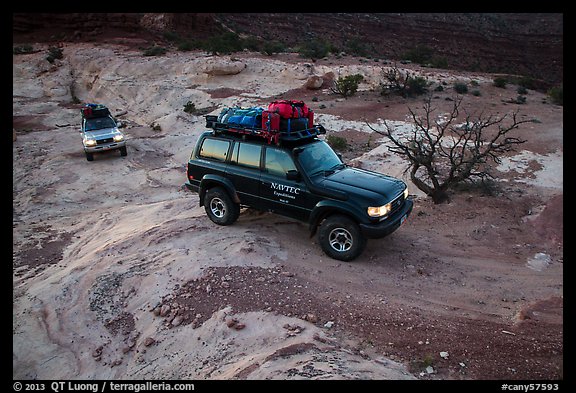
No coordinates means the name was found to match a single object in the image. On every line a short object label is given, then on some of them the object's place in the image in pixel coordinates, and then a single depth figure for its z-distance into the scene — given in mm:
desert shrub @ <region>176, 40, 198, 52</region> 30020
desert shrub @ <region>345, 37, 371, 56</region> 32638
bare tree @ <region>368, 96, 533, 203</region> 8844
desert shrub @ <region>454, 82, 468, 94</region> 20250
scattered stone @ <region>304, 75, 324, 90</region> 22672
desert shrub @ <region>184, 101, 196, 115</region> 20328
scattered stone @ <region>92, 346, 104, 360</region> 5230
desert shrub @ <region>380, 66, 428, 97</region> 20516
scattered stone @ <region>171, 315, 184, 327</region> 5389
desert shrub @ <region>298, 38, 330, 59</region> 27547
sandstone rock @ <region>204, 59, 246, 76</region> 24308
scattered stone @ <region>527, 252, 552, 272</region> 6656
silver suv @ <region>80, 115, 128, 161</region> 14805
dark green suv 6379
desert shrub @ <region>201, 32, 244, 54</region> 29234
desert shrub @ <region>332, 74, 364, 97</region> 21078
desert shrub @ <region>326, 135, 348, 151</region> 13798
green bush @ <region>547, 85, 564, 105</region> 19359
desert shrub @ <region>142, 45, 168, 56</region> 28250
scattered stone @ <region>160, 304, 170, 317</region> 5609
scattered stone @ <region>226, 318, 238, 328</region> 5145
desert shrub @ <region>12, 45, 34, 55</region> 29969
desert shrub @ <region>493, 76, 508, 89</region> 21438
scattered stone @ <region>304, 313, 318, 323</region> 5152
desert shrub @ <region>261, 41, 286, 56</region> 28516
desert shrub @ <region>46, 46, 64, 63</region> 28688
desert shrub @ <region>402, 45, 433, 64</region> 28656
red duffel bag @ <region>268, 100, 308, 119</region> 7343
